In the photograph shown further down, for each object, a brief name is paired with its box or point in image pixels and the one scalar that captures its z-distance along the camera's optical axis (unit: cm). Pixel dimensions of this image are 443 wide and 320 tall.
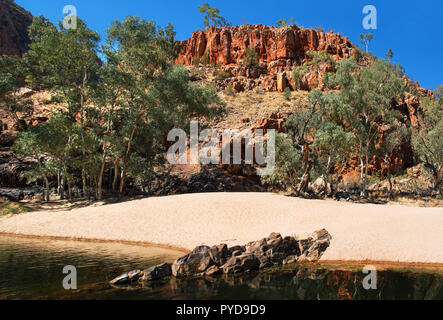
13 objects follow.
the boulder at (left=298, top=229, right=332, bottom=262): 1051
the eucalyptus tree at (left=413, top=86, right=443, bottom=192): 2891
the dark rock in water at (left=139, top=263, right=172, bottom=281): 823
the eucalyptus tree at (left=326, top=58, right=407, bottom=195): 2430
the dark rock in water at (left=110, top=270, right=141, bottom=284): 786
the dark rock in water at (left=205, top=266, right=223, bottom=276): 888
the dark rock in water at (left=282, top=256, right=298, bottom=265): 1019
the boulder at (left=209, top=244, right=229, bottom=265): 928
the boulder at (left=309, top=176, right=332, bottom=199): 2333
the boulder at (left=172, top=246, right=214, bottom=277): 871
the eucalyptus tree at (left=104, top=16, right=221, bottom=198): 2214
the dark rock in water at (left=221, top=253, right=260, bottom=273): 913
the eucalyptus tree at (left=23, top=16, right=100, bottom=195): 2056
